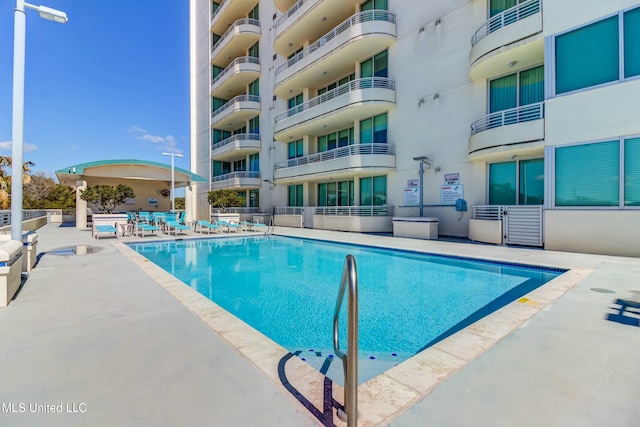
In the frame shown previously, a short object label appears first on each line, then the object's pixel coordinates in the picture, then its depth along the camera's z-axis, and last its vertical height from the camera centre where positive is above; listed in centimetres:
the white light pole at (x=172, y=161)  2117 +344
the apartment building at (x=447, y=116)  880 +415
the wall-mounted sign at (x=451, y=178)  1339 +136
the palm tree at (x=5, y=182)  2309 +236
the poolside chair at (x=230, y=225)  1750 -95
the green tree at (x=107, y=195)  1596 +81
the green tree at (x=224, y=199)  2067 +74
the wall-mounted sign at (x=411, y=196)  1482 +64
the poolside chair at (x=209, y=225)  1699 -88
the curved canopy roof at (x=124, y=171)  1840 +259
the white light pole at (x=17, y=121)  571 +170
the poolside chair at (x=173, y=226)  1532 -83
